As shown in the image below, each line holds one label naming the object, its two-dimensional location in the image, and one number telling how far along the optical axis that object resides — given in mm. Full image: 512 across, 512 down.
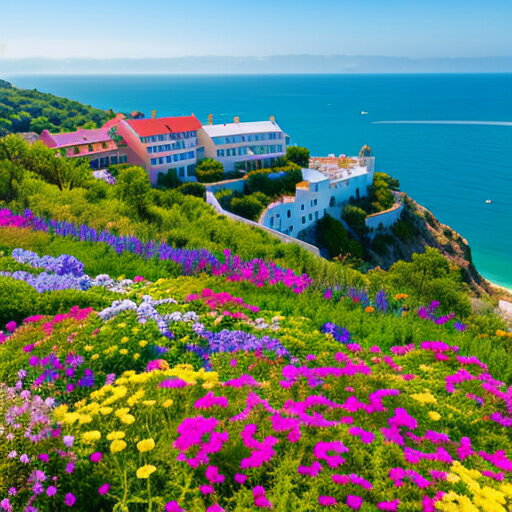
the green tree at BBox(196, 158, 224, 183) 58594
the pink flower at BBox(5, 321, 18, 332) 12085
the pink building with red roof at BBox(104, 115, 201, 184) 57375
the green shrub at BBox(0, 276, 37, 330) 12836
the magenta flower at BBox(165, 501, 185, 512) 6703
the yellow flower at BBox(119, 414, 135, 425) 7905
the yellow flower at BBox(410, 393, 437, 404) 9562
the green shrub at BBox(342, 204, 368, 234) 58375
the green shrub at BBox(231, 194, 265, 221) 52344
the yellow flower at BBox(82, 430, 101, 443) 7688
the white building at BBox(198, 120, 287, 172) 63844
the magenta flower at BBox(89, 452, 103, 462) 7445
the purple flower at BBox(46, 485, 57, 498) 6859
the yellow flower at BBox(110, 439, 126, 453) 7312
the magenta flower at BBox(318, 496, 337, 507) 6684
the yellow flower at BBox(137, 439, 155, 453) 7226
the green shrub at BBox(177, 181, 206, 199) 53903
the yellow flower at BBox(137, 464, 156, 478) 6660
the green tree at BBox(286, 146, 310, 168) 68625
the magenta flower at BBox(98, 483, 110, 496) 6910
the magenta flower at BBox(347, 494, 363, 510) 6688
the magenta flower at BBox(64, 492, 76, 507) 6914
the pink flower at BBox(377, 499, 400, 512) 6688
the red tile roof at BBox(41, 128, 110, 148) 55875
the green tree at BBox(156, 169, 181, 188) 56562
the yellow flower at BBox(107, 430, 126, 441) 7574
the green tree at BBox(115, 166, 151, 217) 29781
